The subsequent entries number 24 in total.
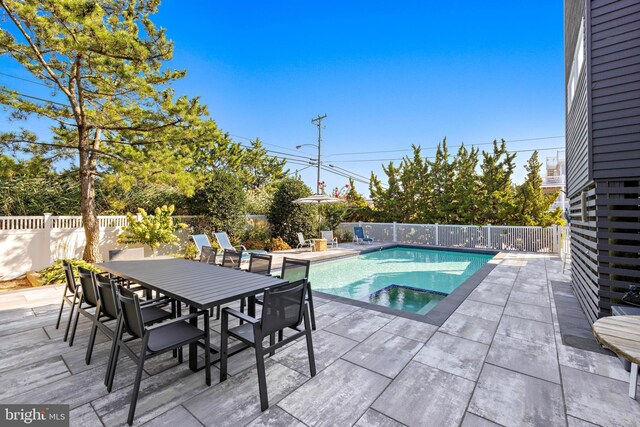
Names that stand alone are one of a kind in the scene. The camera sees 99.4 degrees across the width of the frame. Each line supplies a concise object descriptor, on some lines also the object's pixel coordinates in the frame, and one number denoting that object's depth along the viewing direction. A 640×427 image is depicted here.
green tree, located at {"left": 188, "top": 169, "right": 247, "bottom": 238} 9.26
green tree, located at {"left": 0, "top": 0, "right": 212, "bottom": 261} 4.66
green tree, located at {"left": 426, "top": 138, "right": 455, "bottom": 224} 12.73
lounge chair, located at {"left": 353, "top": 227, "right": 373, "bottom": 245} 12.81
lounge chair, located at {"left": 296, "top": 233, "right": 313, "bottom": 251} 10.61
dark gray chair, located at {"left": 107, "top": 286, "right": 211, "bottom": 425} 1.90
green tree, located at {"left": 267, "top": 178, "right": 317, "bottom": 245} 11.33
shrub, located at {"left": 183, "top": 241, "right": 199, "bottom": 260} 8.44
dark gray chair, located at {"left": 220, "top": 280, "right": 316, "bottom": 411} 2.03
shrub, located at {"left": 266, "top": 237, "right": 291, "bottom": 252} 10.77
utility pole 18.28
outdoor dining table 2.40
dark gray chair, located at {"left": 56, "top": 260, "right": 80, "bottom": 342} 3.23
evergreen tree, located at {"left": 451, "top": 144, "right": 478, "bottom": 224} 12.00
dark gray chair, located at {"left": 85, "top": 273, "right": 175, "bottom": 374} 2.37
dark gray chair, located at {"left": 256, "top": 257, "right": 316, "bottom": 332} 3.39
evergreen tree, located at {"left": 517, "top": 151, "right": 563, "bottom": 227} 10.59
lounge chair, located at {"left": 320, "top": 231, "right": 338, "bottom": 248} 11.51
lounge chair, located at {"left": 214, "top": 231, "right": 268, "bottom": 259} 8.27
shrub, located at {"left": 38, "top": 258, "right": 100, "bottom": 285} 5.59
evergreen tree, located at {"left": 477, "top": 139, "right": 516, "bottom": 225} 11.32
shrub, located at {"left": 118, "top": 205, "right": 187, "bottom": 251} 7.34
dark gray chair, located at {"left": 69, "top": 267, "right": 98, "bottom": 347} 2.83
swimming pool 5.62
